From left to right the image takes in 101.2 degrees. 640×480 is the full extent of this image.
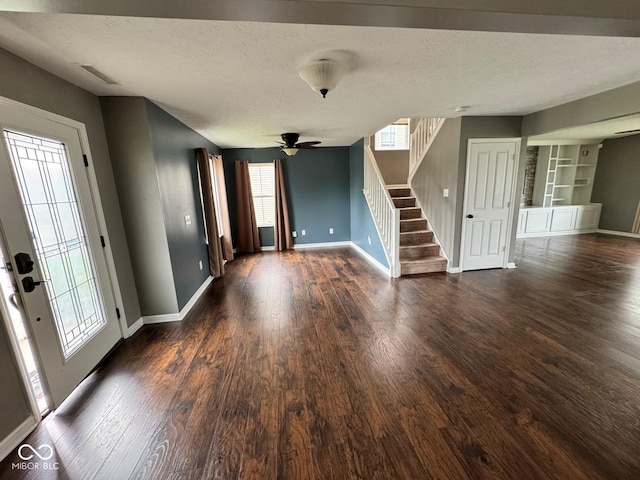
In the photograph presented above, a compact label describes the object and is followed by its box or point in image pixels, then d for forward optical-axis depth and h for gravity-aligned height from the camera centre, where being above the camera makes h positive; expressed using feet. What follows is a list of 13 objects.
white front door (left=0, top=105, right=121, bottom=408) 5.36 -1.07
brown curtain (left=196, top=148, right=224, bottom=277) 12.87 -1.11
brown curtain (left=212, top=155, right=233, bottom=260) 16.66 -1.00
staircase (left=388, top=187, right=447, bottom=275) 14.08 -3.44
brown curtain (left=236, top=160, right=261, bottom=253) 19.56 -1.76
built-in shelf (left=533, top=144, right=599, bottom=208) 21.94 +0.27
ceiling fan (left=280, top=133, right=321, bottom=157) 13.37 +2.40
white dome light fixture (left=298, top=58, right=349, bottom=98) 5.93 +2.63
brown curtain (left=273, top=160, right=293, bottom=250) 19.76 -2.11
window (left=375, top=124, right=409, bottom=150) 22.02 +3.91
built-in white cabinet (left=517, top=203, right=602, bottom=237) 21.88 -3.50
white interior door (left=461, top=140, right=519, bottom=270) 13.01 -1.11
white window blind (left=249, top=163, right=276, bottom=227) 20.12 -0.05
